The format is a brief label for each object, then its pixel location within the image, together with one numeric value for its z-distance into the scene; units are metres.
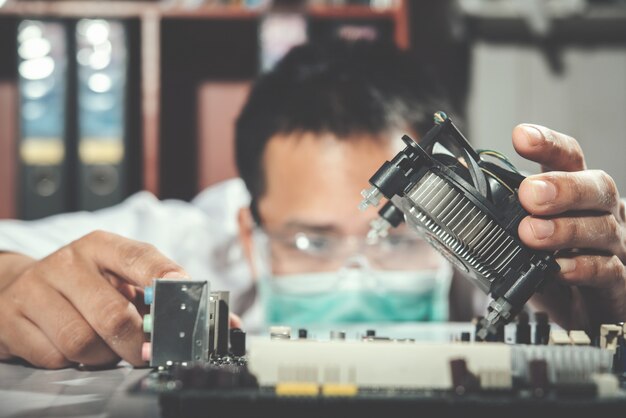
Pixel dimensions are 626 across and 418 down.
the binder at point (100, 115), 2.06
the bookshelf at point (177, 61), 2.15
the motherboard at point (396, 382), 0.46
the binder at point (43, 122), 2.05
